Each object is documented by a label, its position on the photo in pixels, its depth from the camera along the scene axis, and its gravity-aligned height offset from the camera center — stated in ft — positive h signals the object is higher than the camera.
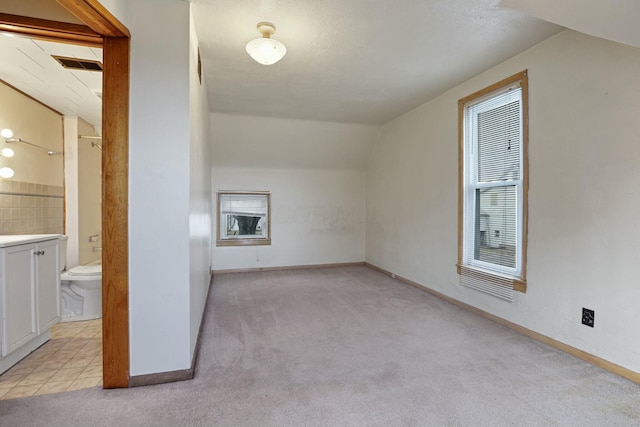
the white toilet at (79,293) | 9.81 -2.67
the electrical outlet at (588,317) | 7.38 -2.60
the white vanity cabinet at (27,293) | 6.64 -1.96
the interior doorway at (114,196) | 6.13 +0.30
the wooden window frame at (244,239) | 17.49 -1.29
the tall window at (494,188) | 9.30 +0.74
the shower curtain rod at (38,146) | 9.44 +2.25
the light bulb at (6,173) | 9.07 +1.15
